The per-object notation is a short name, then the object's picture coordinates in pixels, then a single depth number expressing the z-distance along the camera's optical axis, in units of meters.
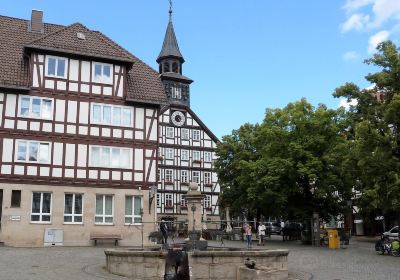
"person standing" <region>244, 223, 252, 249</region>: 31.17
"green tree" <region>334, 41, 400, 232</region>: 29.08
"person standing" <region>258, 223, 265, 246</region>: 36.34
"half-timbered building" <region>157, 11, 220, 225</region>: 62.22
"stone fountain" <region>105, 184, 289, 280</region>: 17.09
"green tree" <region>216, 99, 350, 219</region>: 38.50
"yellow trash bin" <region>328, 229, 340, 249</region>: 35.72
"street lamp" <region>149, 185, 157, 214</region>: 33.97
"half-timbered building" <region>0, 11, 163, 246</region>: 31.67
